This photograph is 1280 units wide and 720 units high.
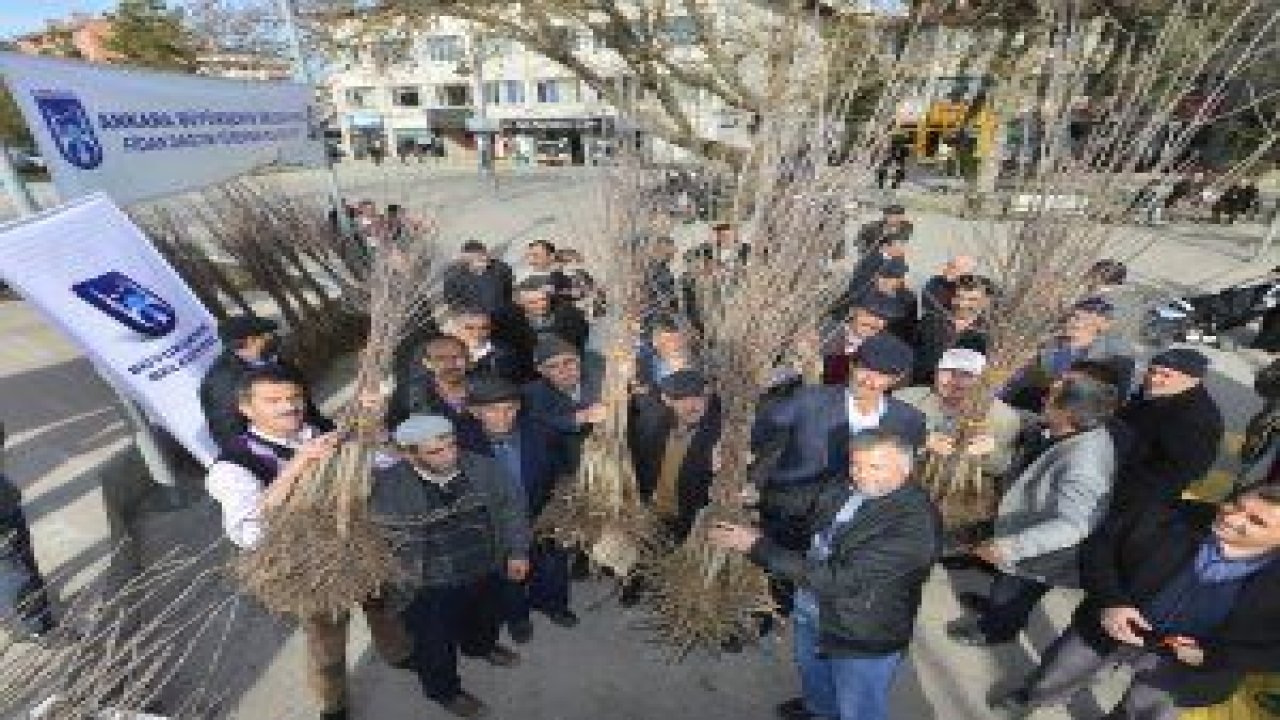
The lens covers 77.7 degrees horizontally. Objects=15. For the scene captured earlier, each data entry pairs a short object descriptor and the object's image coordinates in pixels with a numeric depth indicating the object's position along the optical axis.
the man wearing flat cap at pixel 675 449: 3.18
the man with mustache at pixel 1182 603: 2.19
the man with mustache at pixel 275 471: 2.45
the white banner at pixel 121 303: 3.11
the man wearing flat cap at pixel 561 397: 3.42
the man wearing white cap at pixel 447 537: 2.61
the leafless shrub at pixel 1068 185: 2.81
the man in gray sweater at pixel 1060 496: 2.80
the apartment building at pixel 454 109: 36.81
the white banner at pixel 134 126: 3.40
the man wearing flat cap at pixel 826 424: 2.99
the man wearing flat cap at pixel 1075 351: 3.82
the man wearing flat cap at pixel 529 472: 3.02
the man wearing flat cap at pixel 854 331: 3.95
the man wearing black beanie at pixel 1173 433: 2.92
